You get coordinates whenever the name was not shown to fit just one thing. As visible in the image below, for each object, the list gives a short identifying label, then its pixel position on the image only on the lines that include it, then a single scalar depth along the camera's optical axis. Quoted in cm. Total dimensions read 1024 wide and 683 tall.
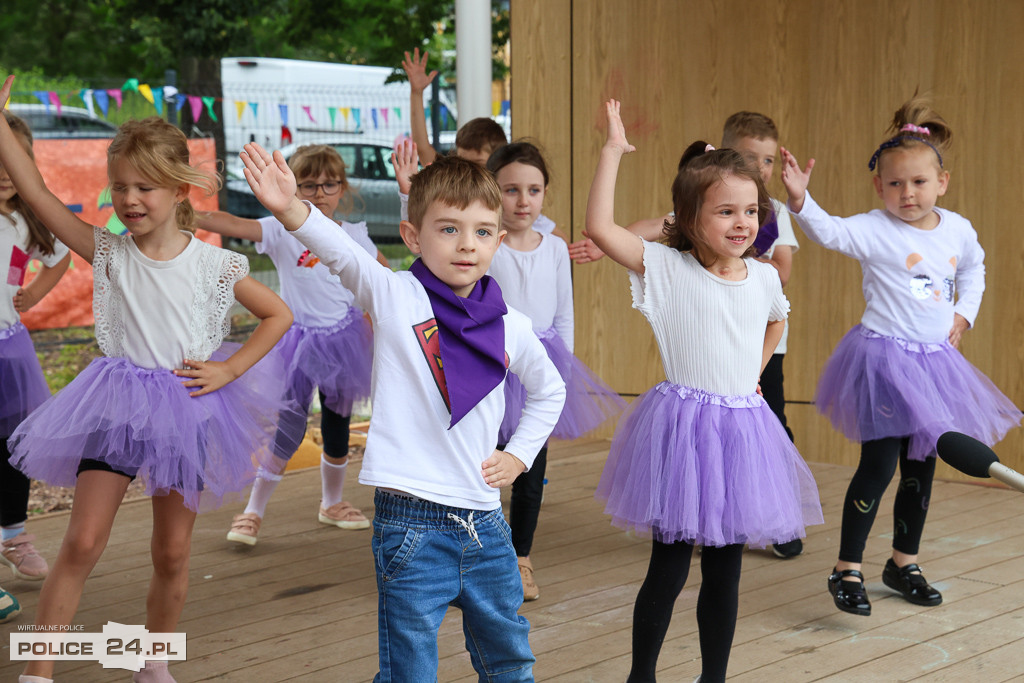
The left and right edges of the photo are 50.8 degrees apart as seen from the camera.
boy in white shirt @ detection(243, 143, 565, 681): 238
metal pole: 559
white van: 1011
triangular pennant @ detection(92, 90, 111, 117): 905
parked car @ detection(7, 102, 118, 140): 909
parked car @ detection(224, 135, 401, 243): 1070
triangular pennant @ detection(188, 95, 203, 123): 951
